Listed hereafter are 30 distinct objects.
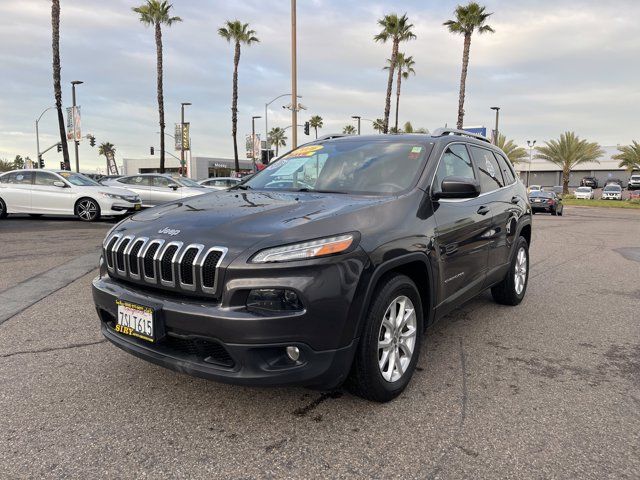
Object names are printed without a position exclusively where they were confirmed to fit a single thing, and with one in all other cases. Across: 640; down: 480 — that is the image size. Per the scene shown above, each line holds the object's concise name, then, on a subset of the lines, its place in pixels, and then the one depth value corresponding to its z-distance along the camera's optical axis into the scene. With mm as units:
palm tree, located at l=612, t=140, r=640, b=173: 44156
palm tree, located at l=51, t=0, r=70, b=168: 22750
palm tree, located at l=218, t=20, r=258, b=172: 38594
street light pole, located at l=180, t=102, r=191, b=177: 45347
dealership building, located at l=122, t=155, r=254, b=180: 74938
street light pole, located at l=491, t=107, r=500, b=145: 43847
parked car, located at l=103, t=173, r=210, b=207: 16281
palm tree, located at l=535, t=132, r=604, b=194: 46312
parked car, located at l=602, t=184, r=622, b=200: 46406
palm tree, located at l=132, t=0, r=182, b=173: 32031
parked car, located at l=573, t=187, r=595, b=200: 48906
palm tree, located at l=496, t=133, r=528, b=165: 48656
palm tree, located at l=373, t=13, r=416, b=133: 35438
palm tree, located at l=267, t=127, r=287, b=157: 96875
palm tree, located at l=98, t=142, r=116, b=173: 104750
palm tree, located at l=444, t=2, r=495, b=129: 31922
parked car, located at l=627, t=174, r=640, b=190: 61206
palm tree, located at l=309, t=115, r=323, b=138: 84450
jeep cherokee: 2516
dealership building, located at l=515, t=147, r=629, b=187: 80188
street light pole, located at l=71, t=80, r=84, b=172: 34844
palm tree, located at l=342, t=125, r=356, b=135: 87038
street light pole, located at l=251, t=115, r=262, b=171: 43653
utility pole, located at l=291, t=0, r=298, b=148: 18641
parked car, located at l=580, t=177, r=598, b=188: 67738
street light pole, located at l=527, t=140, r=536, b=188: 63547
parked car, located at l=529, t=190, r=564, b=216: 23344
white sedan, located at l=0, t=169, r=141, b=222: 13461
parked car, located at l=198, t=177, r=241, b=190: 20688
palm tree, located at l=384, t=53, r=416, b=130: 45562
